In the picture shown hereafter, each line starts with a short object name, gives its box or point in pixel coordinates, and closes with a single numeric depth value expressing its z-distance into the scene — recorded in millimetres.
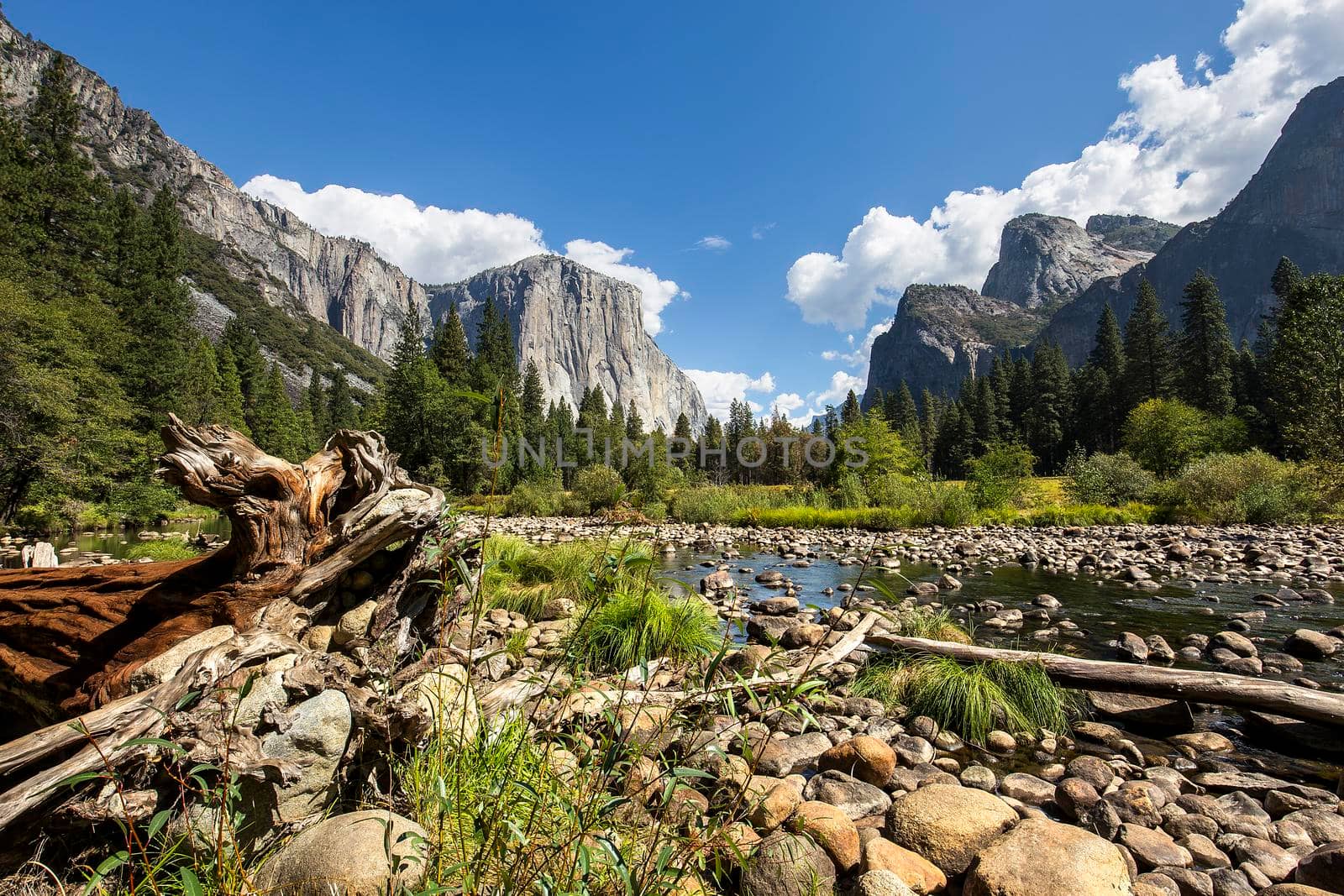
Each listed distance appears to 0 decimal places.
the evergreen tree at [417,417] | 30078
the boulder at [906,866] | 2311
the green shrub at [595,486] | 25353
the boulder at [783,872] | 2139
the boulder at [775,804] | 2625
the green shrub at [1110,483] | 22922
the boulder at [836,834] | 2395
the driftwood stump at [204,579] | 3041
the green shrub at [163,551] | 10844
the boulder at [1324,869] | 2332
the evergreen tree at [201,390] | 28406
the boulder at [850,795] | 3014
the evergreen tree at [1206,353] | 38938
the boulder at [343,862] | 1562
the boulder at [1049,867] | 2139
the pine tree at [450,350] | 39994
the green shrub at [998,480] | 21281
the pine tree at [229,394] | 36525
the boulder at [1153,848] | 2576
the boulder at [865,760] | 3311
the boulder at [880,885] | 2139
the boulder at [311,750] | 2139
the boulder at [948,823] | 2494
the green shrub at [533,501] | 28672
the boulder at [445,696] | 2455
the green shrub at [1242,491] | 17500
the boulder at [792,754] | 3473
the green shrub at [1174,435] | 27516
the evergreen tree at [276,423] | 41531
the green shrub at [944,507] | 20000
